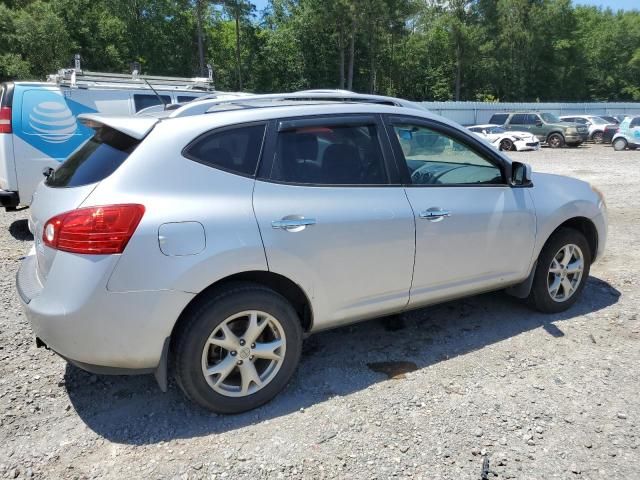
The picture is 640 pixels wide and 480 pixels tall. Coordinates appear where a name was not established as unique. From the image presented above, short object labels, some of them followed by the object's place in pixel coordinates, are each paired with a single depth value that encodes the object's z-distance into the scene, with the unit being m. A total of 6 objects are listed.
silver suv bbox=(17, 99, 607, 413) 2.61
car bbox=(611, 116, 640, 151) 23.89
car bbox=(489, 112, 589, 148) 26.81
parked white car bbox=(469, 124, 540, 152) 24.39
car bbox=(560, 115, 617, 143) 29.17
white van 6.52
